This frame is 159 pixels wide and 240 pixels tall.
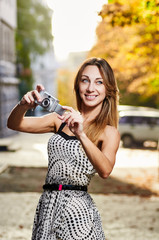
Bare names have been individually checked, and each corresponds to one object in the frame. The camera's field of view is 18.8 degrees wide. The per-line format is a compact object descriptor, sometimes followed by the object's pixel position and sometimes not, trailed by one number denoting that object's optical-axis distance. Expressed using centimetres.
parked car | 2520
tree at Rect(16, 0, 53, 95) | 4128
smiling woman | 304
